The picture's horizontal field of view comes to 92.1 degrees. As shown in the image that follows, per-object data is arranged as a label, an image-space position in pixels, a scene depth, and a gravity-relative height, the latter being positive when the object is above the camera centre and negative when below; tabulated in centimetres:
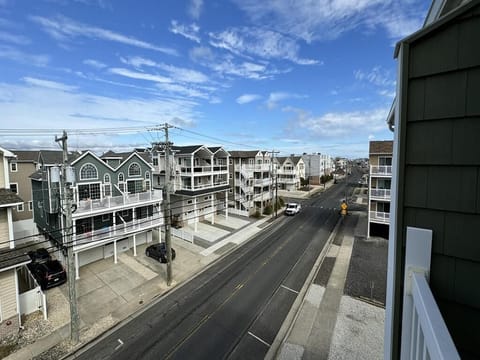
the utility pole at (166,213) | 1362 -284
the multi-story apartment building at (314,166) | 5892 -51
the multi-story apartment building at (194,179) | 2391 -142
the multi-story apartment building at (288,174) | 4972 -197
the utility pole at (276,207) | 2944 -543
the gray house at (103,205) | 1541 -274
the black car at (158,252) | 1653 -629
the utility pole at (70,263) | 950 -404
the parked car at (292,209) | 2981 -574
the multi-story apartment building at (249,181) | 3131 -227
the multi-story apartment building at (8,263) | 991 -405
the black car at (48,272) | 1335 -630
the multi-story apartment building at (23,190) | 2109 -214
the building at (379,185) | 2066 -195
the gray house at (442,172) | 205 -9
